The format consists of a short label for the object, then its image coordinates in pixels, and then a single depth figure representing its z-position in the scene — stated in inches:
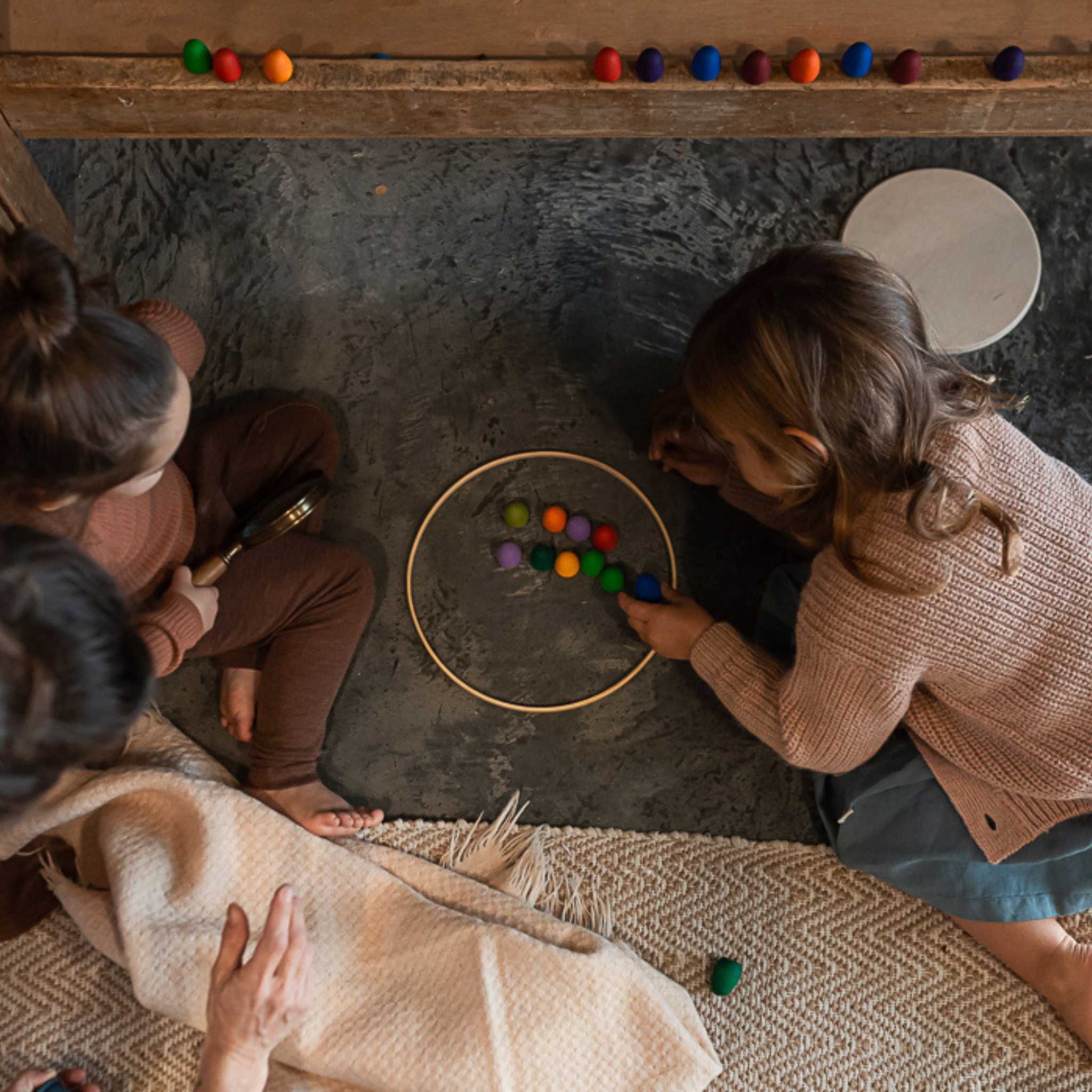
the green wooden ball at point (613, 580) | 44.8
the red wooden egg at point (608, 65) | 41.0
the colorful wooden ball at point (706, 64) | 40.9
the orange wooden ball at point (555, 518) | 44.7
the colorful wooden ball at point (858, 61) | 40.7
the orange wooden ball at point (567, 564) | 44.8
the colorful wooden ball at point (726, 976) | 42.8
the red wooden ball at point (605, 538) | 44.8
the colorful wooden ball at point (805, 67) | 40.8
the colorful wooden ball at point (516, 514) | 44.6
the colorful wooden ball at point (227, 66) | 40.8
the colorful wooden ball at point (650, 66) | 40.9
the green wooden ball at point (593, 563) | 44.8
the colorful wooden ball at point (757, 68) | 41.1
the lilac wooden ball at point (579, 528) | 45.0
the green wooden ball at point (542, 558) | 44.7
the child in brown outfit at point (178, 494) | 28.4
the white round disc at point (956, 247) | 45.0
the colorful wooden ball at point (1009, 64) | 40.9
